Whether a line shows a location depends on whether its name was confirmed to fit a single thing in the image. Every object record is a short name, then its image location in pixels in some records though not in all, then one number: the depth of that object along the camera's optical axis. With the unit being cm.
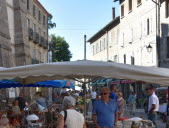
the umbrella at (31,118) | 930
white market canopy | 644
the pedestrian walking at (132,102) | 2283
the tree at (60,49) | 7962
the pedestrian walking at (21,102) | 1501
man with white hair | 521
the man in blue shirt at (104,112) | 671
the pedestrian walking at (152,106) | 1020
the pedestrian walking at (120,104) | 1198
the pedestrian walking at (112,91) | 949
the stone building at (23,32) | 2706
